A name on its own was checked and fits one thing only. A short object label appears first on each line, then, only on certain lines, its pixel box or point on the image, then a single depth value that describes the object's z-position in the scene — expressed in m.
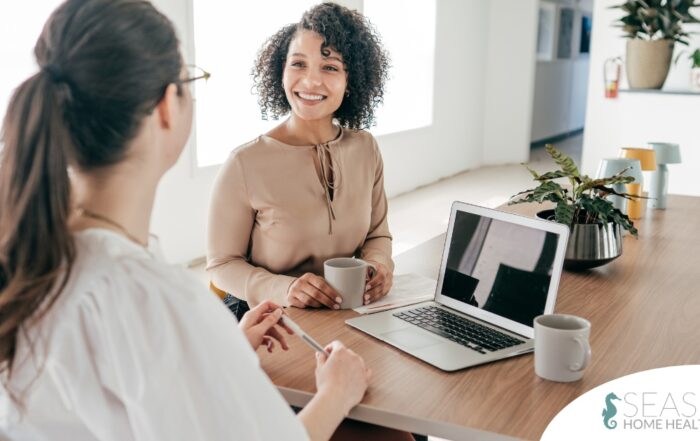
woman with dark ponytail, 0.79
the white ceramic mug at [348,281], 1.53
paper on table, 1.56
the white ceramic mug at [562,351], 1.18
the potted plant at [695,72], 5.38
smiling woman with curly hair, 1.80
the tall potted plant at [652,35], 4.99
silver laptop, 1.33
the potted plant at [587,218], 1.78
